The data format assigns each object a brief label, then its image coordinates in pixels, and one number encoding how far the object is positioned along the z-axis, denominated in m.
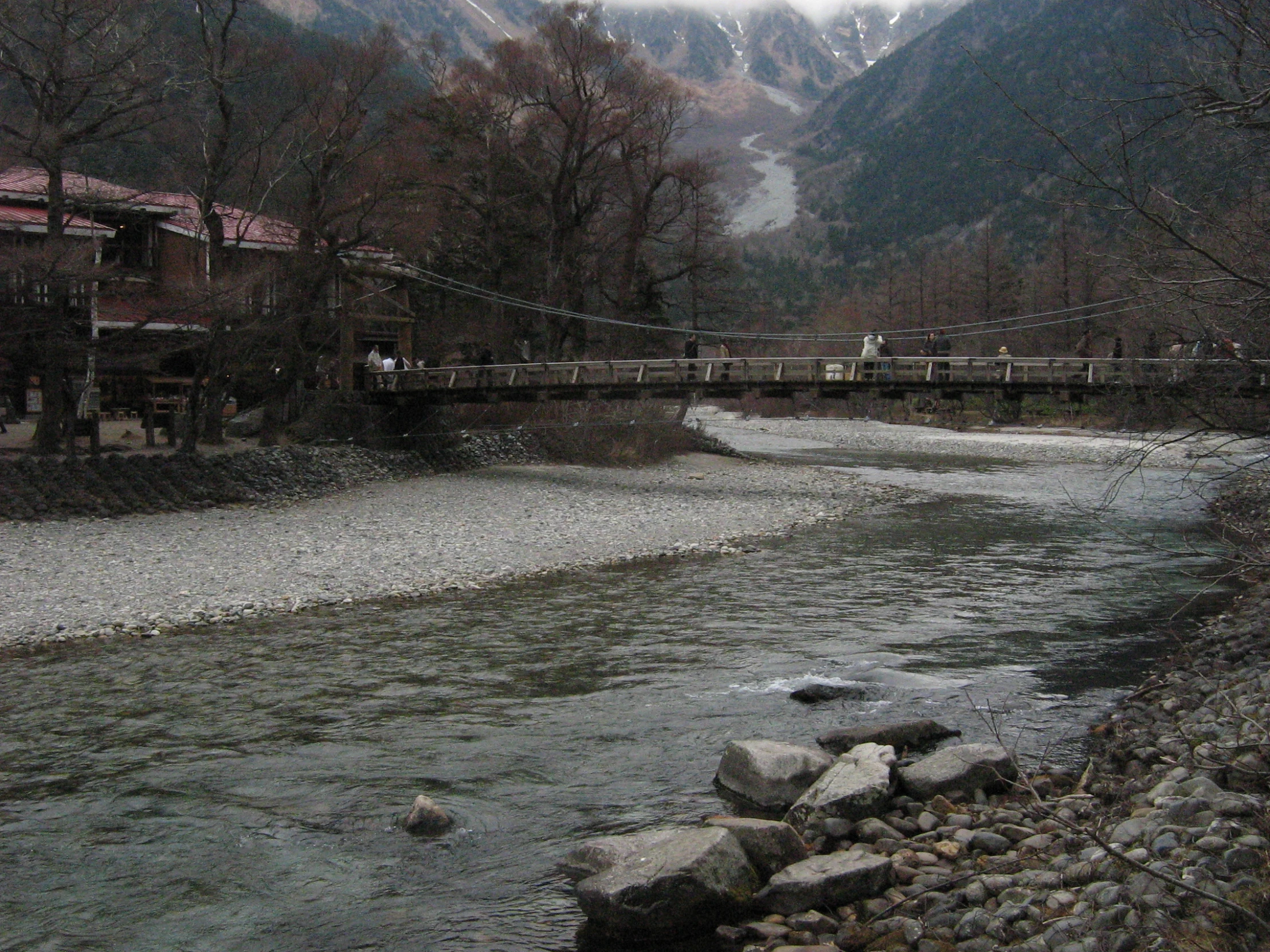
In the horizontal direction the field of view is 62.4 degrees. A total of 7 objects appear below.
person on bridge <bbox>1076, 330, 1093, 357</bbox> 24.58
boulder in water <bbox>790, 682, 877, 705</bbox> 8.82
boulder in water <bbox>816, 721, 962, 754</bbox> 7.46
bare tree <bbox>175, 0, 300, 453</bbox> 22.50
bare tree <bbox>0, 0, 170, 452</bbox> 19.36
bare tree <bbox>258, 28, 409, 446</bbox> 24.98
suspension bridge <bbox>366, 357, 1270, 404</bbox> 23.64
